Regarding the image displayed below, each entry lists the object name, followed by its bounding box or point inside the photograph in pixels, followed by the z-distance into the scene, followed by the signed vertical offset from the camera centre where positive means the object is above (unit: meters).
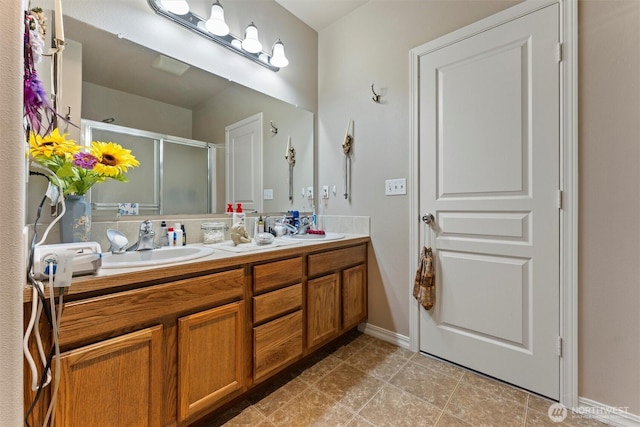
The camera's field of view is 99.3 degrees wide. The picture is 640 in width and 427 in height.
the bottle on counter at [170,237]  1.48 -0.14
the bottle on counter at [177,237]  1.49 -0.14
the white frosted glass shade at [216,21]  1.60 +1.13
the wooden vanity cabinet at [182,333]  0.85 -0.49
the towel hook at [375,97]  2.02 +0.85
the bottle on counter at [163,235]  1.48 -0.13
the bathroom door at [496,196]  1.38 +0.08
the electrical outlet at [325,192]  2.34 +0.16
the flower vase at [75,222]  1.11 -0.04
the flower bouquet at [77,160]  0.99 +0.21
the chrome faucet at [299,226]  2.08 -0.12
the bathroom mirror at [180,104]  1.32 +0.66
